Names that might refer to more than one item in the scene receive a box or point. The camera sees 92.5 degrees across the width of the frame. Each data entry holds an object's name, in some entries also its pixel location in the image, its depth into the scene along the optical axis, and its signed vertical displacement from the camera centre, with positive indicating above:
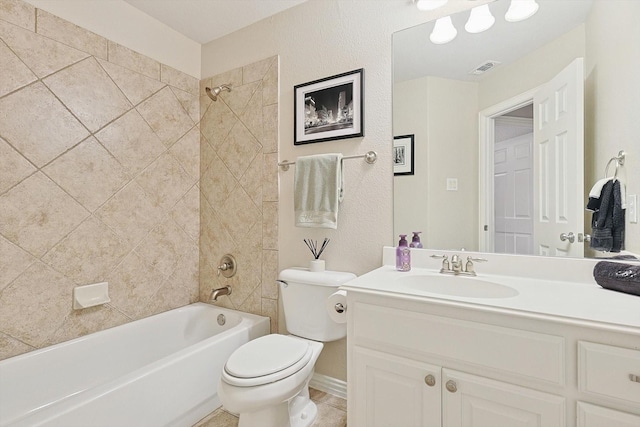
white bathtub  1.19 -0.79
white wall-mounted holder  1.72 -0.48
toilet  1.20 -0.64
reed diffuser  1.76 -0.25
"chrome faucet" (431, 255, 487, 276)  1.39 -0.25
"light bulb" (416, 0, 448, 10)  1.51 +1.03
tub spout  2.02 -0.55
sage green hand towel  1.73 +0.13
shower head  2.19 +0.87
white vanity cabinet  0.83 -0.49
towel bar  1.69 +0.31
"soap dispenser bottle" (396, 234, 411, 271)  1.49 -0.22
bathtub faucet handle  2.21 -0.39
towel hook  1.17 +0.19
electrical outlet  1.13 +0.01
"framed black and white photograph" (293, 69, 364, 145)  1.73 +0.62
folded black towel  1.03 -0.23
